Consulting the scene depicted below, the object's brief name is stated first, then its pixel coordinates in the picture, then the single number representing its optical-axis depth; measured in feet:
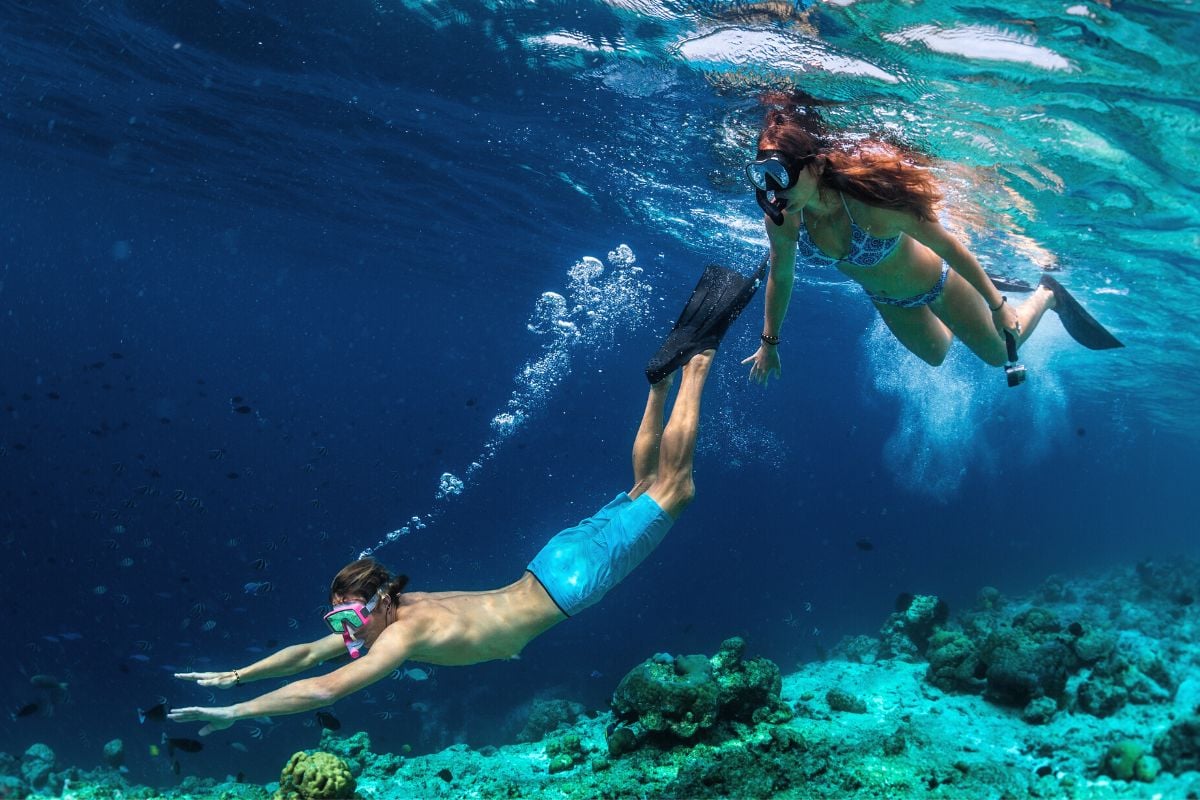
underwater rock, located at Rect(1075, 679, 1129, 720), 25.17
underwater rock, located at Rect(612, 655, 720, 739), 22.53
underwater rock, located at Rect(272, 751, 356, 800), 16.16
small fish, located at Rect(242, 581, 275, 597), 36.65
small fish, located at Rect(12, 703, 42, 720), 29.35
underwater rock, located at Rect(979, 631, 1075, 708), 26.05
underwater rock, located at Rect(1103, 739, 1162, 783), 17.62
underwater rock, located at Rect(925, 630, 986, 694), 29.19
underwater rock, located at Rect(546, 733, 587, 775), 24.94
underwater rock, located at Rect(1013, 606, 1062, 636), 33.01
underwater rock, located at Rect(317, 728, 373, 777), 29.78
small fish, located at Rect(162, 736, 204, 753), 20.79
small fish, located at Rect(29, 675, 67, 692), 34.42
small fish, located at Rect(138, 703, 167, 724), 15.79
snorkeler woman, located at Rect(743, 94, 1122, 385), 16.66
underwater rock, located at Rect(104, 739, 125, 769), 44.62
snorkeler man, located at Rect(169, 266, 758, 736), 14.42
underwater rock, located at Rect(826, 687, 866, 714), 29.60
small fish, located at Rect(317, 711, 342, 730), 23.37
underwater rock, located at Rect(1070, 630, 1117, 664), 28.35
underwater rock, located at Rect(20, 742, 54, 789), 39.91
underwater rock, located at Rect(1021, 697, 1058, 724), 24.99
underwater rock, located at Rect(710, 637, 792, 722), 24.82
